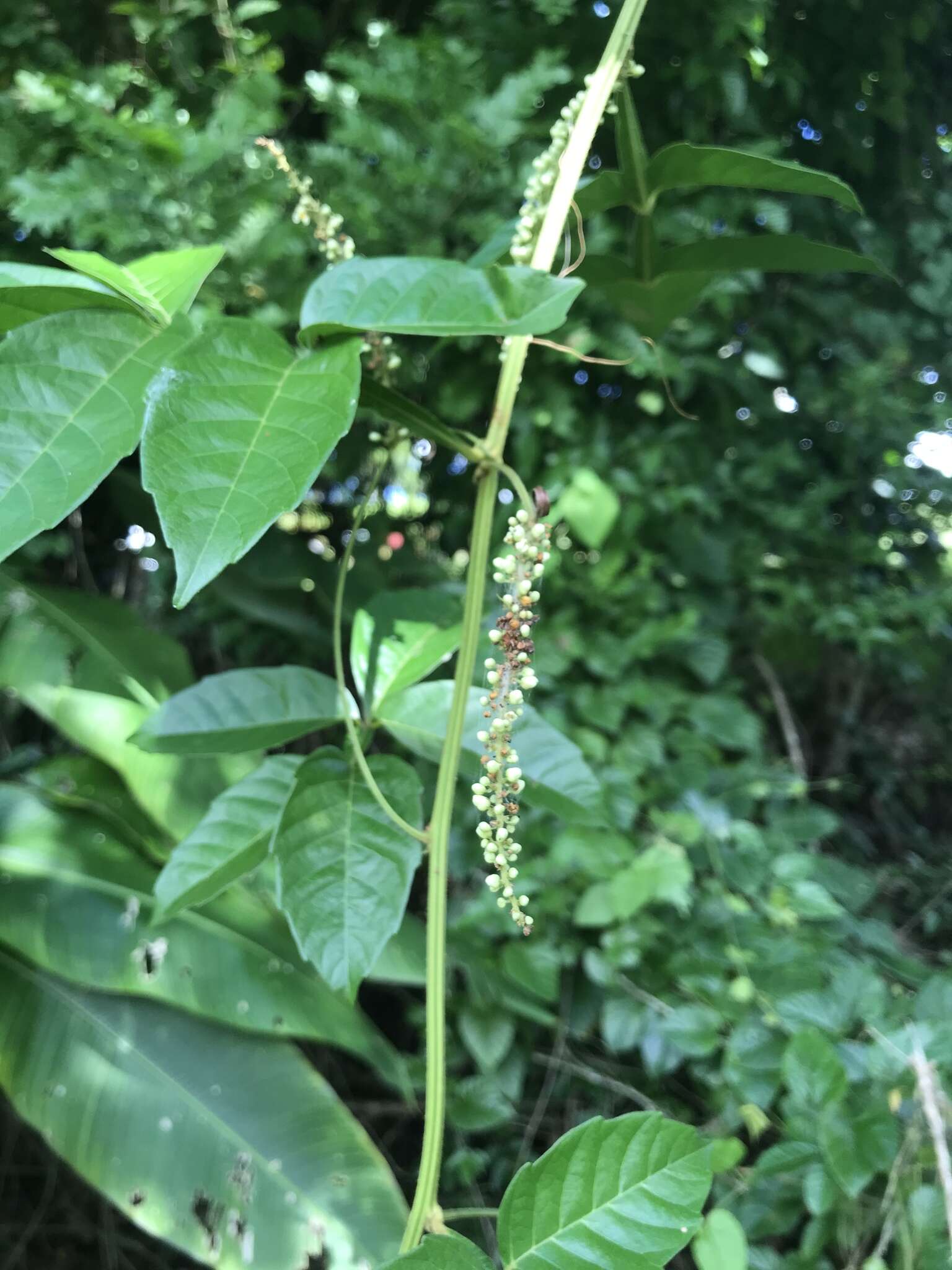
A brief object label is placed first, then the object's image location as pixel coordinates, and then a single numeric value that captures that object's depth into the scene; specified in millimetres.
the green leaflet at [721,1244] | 597
